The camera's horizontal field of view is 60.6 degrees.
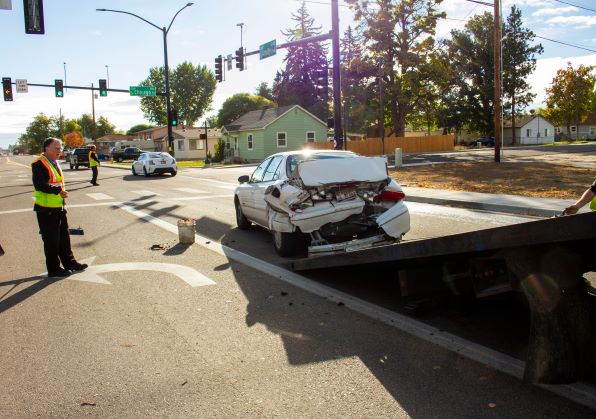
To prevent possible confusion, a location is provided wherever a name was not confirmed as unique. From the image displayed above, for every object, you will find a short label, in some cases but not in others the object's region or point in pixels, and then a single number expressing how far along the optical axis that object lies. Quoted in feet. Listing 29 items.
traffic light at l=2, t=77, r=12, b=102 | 109.91
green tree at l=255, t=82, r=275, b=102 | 331.86
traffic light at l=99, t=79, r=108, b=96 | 117.85
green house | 153.79
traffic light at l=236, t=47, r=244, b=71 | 90.99
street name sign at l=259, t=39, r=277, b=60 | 82.39
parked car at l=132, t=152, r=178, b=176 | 94.63
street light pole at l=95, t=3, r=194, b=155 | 107.88
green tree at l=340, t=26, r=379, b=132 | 165.58
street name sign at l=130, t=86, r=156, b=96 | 124.06
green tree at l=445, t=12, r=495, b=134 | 228.63
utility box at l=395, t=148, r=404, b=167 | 92.22
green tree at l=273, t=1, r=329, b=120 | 242.17
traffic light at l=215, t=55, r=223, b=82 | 96.32
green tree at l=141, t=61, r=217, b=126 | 335.47
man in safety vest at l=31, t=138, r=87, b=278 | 21.25
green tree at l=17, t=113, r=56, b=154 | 495.82
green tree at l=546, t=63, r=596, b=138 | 248.52
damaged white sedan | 21.34
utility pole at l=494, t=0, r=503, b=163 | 78.54
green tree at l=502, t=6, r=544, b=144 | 231.91
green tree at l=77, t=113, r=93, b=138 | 544.62
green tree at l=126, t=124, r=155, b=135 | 451.61
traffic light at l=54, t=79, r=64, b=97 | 115.55
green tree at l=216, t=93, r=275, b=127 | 288.10
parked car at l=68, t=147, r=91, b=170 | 141.14
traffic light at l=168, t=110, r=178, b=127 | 117.39
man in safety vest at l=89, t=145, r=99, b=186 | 75.22
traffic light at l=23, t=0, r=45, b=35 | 51.85
